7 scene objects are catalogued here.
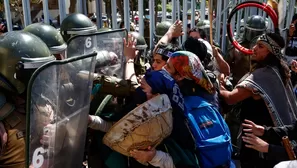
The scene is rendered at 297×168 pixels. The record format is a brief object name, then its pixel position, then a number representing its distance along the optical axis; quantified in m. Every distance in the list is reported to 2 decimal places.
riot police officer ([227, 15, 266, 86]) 4.43
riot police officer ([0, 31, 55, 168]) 1.57
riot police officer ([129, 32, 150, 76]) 3.36
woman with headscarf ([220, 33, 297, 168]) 2.54
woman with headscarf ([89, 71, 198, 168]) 1.83
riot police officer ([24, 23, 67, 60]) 2.75
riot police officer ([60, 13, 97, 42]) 3.26
